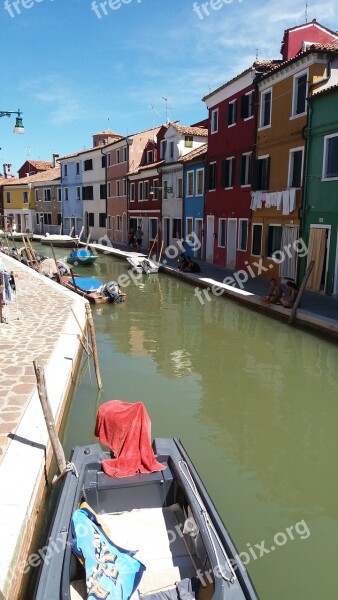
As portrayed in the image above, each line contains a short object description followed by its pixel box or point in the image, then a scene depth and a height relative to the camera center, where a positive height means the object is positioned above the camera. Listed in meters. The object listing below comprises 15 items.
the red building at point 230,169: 21.31 +2.09
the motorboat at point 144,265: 25.69 -2.89
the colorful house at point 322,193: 15.71 +0.71
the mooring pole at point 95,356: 9.44 -2.82
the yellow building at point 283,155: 16.55 +2.27
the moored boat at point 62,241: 41.47 -2.60
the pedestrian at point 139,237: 35.03 -1.84
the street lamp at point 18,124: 13.88 +2.48
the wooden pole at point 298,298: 13.82 -2.46
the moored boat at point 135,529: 4.03 -2.96
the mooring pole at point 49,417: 5.79 -2.54
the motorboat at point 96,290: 18.19 -3.05
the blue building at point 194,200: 26.59 +0.69
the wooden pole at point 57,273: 20.98 -2.79
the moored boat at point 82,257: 28.50 -2.74
